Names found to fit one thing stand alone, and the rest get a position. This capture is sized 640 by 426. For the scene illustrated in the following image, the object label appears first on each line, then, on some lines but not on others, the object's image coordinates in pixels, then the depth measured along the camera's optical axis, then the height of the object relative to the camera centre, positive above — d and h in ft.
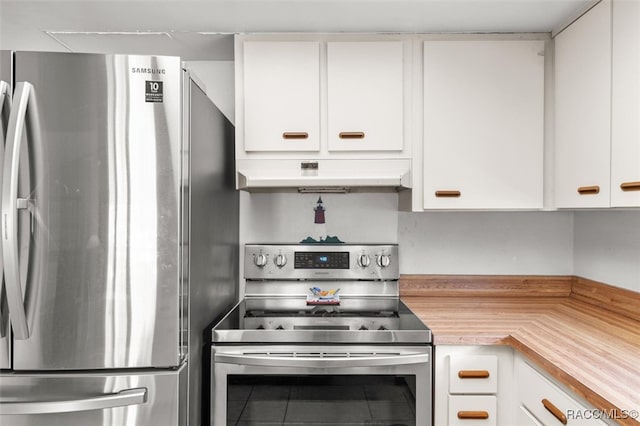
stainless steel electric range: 4.99 -1.92
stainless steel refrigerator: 4.27 -0.32
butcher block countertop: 3.68 -1.41
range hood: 6.27 +0.60
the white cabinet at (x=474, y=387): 5.06 -2.05
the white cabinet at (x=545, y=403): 3.64 -1.80
